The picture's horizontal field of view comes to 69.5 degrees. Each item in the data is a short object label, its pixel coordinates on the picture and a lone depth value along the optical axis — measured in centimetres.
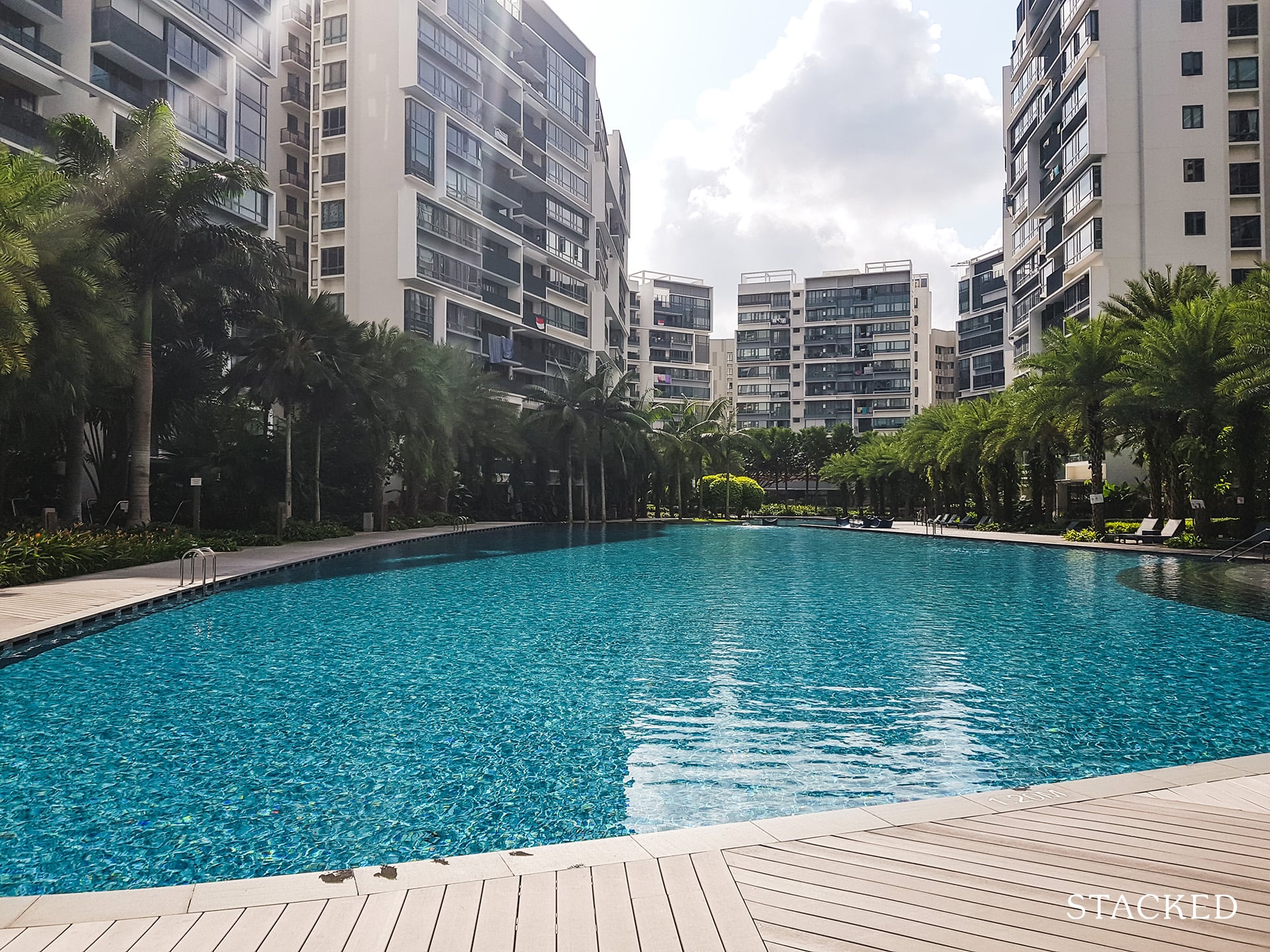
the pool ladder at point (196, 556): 1822
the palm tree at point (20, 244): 1698
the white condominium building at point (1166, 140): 4838
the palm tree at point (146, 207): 2691
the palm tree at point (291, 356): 3400
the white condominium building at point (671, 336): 11912
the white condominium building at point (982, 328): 10662
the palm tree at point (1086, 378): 3412
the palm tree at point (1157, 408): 3278
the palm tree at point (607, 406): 5725
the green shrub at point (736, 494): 7256
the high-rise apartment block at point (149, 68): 3262
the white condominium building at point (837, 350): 12000
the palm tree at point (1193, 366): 2895
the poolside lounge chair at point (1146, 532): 3256
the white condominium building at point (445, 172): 5369
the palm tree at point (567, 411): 5553
